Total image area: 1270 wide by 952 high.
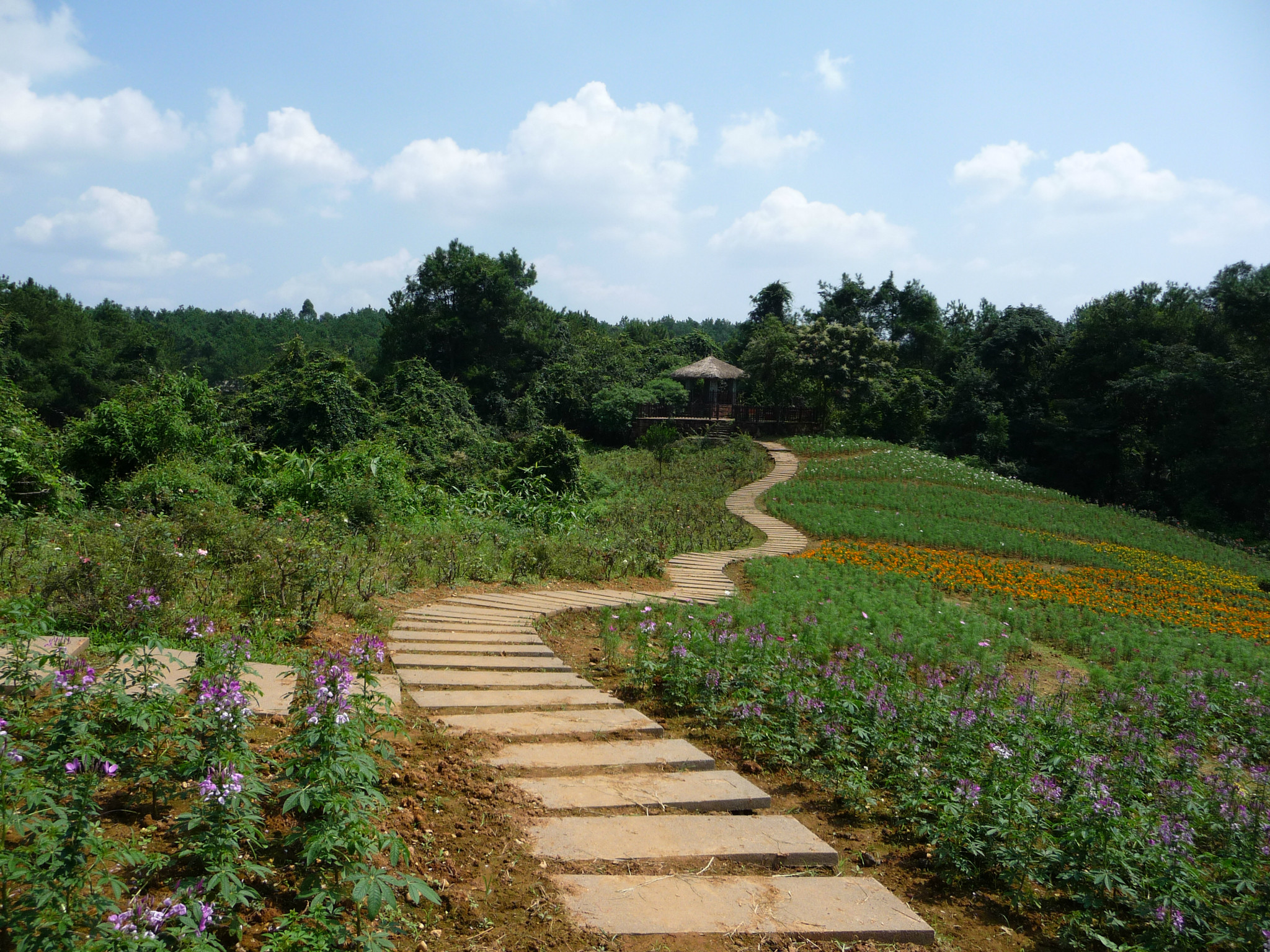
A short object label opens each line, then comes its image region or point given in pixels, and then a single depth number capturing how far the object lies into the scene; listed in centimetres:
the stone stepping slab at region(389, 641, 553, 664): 427
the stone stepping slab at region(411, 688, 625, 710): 354
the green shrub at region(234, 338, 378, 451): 1569
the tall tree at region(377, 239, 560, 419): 3391
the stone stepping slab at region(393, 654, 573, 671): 402
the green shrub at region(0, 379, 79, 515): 815
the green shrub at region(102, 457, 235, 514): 816
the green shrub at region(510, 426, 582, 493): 1608
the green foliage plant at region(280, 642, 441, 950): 173
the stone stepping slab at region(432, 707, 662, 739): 330
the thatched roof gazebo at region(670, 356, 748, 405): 2992
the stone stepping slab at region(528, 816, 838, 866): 243
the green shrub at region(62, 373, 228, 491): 1055
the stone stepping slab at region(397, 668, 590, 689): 378
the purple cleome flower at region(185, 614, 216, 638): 271
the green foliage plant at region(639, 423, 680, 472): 2264
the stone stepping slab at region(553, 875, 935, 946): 208
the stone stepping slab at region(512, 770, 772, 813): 276
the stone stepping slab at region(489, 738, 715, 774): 301
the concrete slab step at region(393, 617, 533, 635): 482
